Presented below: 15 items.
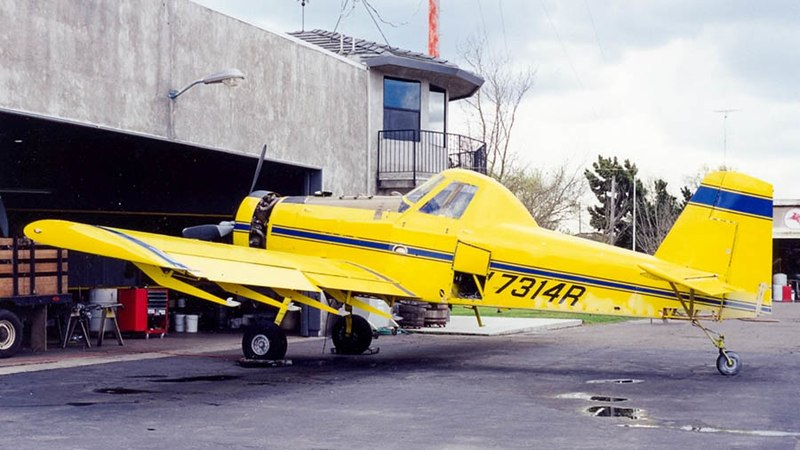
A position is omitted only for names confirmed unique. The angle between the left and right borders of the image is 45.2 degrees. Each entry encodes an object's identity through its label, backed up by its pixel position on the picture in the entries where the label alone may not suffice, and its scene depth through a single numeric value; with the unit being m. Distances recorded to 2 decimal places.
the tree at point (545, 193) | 44.19
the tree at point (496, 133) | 41.78
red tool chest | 19.17
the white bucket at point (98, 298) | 18.89
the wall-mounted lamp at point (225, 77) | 15.67
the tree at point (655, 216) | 62.82
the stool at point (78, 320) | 16.95
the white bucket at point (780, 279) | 53.19
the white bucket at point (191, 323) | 22.16
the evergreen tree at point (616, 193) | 62.56
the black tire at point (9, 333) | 14.62
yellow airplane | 12.62
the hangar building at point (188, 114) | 14.27
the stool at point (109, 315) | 17.39
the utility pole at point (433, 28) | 35.69
